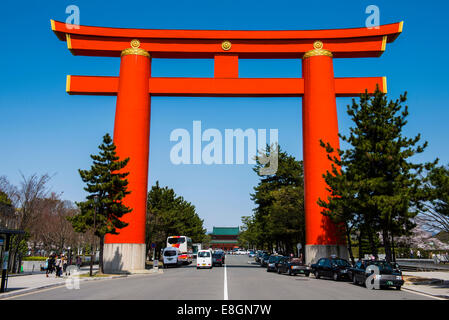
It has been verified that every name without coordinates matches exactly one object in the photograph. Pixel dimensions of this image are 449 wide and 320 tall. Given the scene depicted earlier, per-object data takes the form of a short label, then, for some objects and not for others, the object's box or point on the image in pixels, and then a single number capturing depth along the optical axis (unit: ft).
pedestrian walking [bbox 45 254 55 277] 100.32
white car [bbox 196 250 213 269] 139.74
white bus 181.68
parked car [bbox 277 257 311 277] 100.37
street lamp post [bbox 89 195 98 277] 96.62
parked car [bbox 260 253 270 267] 161.24
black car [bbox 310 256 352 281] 82.02
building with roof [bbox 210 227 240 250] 600.80
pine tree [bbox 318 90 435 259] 84.17
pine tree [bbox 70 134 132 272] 100.42
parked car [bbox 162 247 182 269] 164.55
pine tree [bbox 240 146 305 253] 162.09
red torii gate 116.47
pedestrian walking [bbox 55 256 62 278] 90.43
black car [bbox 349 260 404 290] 63.00
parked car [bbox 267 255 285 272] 115.34
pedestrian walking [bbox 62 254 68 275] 97.60
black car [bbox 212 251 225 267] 165.89
